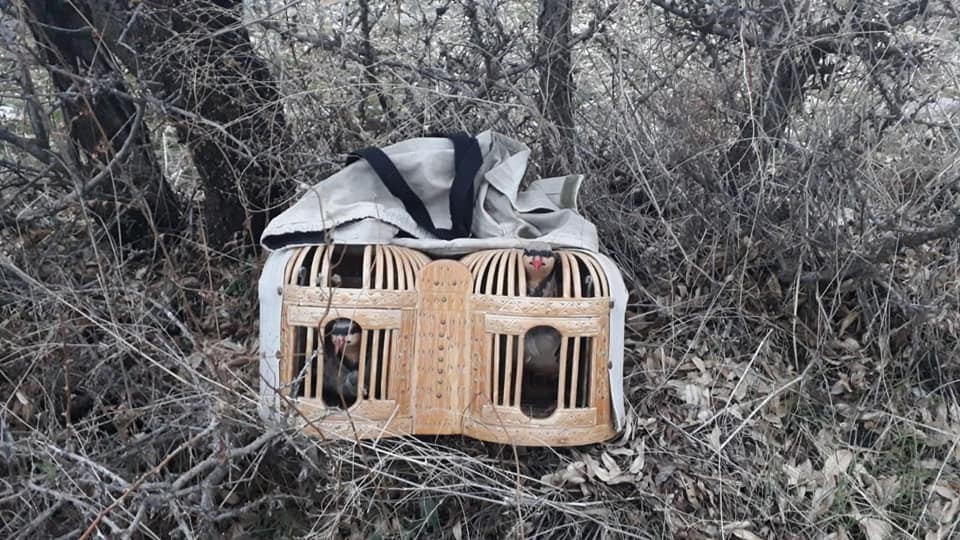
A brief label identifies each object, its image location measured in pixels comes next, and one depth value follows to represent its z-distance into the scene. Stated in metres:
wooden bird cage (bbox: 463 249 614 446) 2.68
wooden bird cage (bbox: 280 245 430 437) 2.67
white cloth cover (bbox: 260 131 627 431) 2.78
